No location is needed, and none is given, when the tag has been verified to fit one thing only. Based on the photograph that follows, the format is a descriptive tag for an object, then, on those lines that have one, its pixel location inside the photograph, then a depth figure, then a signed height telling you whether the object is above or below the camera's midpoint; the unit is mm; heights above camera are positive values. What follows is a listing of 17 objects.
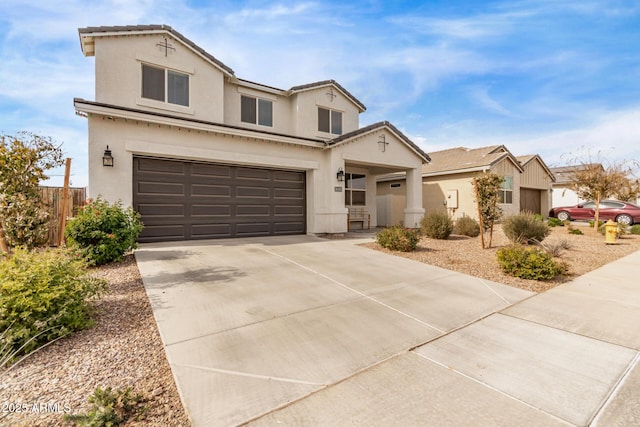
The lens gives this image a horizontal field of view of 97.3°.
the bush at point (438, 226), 10992 -495
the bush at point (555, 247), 8130 -1006
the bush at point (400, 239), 8531 -790
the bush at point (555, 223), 16016 -548
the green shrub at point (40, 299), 2885 -960
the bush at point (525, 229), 9641 -534
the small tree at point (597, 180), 15273 +1923
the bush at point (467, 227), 12164 -584
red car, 17625 +105
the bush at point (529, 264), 6059 -1130
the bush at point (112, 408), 1998 -1453
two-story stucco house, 8508 +2496
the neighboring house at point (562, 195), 27028 +1849
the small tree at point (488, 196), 9305 +586
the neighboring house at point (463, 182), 17250 +2179
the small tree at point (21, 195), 4984 +350
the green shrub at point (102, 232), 6203 -410
